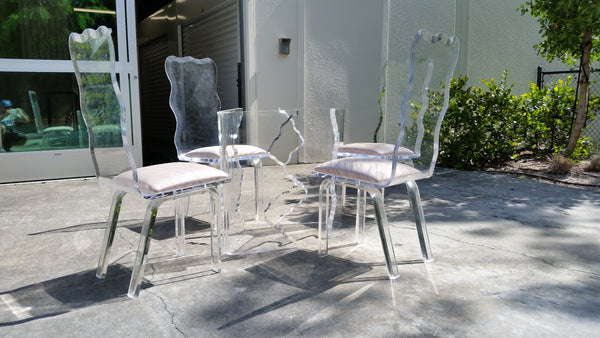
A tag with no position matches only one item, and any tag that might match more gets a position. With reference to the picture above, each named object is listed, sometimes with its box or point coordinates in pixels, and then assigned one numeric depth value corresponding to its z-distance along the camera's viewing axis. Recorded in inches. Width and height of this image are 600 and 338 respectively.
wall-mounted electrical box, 237.0
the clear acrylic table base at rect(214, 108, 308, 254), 107.5
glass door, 193.0
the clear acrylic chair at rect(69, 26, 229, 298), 82.8
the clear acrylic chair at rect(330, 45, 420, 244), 106.5
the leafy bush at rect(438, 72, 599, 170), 231.1
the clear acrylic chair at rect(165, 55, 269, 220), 132.0
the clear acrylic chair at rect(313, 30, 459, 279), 90.4
